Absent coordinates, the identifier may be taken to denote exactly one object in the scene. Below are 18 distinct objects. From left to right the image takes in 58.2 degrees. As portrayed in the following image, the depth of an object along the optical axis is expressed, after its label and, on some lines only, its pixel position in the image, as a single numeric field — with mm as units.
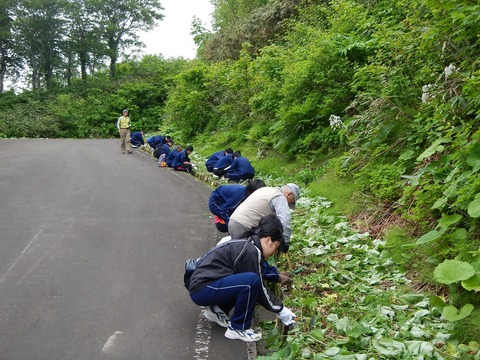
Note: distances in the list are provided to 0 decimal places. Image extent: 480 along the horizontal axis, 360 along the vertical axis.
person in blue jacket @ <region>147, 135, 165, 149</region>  19311
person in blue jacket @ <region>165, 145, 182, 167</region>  16094
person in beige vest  5758
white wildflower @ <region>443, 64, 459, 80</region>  6284
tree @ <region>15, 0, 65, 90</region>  42344
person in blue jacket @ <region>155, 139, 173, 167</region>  16609
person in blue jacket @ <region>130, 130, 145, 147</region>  22641
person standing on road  19188
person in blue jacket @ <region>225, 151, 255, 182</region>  11516
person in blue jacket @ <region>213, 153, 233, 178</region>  12445
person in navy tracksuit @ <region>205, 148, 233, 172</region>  13388
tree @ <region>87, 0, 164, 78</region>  45438
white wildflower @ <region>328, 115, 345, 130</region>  9788
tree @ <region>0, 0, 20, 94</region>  41125
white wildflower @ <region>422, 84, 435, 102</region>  6706
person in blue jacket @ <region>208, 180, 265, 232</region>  7625
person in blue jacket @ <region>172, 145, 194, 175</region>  15447
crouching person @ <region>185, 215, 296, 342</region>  4531
